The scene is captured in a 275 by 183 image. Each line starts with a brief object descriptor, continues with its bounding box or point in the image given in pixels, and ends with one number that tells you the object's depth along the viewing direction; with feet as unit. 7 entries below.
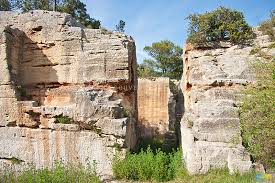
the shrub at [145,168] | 30.30
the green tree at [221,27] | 45.47
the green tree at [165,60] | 101.04
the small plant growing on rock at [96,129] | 33.75
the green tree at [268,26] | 45.76
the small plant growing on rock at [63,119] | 34.60
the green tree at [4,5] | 74.84
